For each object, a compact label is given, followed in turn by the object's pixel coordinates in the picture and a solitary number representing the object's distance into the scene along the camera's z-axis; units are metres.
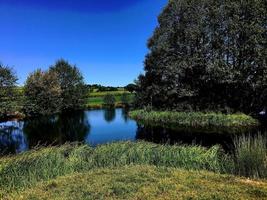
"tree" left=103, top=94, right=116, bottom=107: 42.46
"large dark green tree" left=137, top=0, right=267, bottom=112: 19.89
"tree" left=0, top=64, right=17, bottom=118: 22.05
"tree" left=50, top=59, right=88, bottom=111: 36.28
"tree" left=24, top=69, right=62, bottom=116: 30.96
